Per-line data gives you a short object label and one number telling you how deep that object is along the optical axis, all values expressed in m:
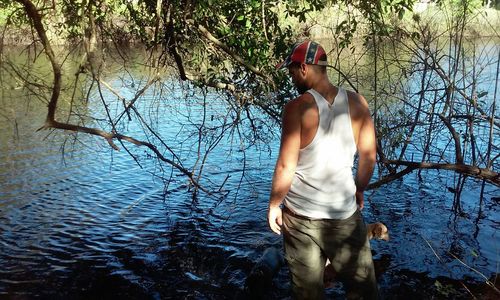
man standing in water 2.69
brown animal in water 3.64
